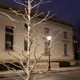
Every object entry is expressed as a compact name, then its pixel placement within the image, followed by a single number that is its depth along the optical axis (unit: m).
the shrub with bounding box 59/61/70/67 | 20.43
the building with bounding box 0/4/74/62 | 16.51
